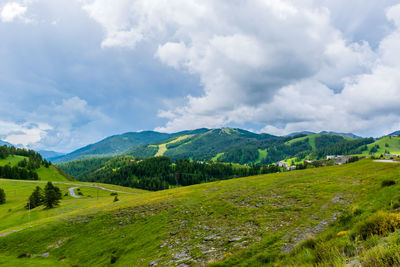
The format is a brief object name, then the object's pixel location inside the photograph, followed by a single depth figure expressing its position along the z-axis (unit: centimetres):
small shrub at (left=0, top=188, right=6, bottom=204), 8875
